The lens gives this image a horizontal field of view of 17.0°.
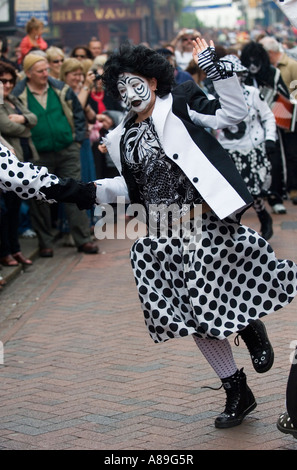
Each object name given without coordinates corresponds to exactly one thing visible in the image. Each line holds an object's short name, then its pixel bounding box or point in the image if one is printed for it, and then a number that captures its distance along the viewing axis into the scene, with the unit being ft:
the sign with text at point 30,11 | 69.36
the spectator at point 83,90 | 35.91
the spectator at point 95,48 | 49.65
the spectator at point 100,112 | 38.85
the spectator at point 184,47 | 45.57
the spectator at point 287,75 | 42.45
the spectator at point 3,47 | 36.60
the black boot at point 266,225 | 33.32
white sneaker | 40.83
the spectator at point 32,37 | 42.27
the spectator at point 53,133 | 32.89
